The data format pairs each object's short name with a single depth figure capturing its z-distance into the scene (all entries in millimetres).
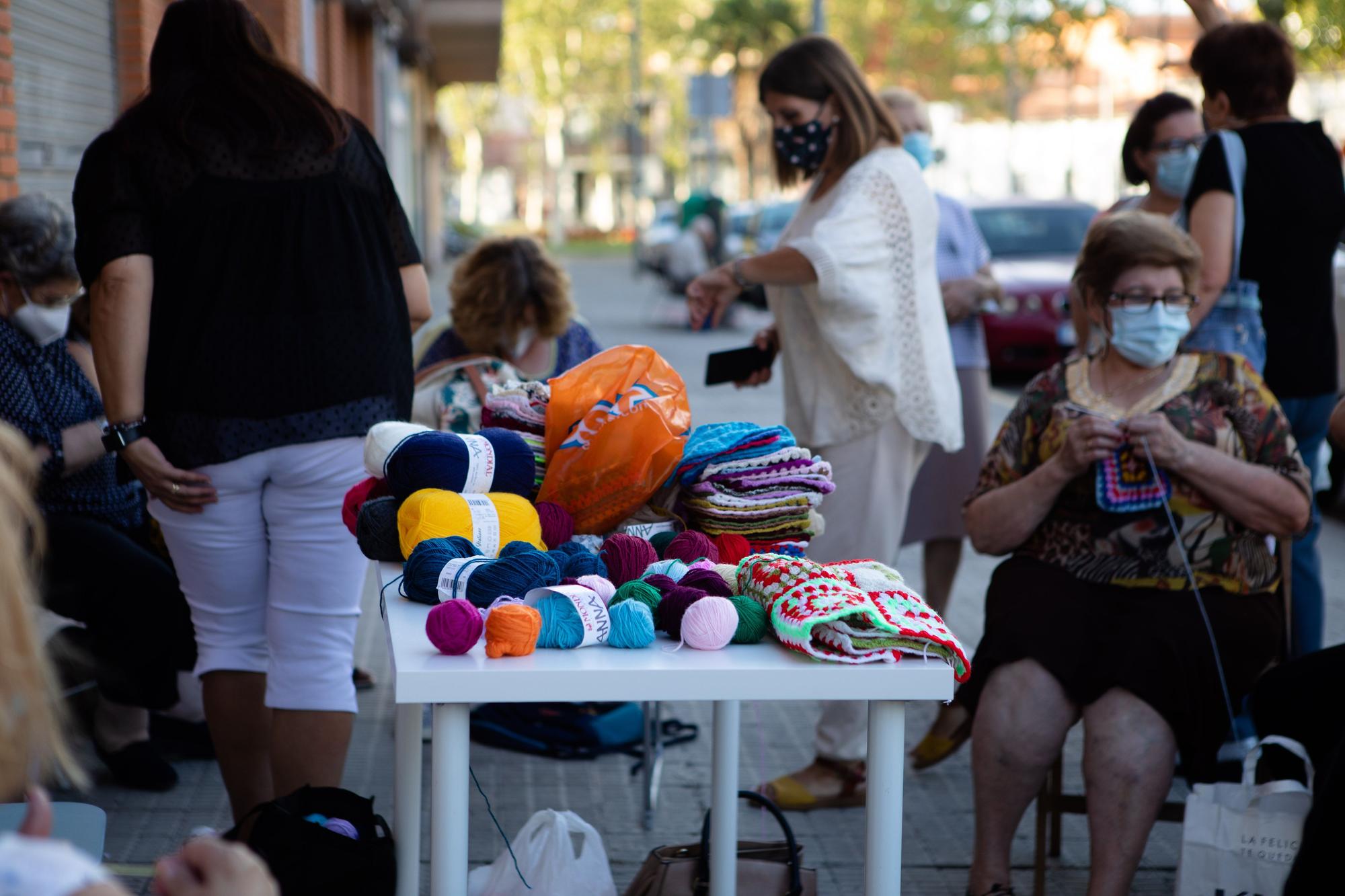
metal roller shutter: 5418
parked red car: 12344
